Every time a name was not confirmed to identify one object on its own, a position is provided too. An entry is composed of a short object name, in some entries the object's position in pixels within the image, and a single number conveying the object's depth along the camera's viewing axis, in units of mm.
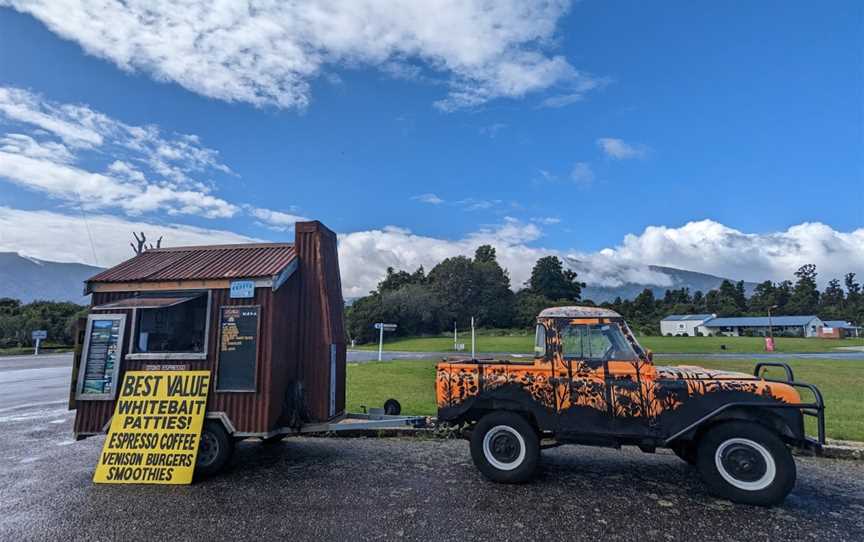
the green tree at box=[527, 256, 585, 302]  95125
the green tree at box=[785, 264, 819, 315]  94538
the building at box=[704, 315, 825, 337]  80375
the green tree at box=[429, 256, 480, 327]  82250
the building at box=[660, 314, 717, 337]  86375
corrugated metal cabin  6180
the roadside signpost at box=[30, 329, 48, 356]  36219
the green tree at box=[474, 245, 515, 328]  81125
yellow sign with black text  5723
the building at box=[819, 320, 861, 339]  75019
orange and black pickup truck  4969
